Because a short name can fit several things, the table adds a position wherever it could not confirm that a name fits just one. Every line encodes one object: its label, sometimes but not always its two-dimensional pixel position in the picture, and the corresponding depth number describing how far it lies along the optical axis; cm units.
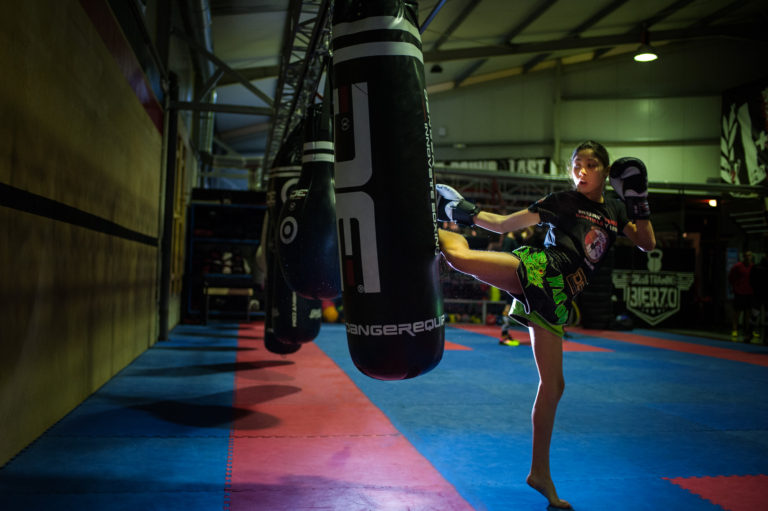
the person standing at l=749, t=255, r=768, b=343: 1041
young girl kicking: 248
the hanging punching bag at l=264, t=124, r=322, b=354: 434
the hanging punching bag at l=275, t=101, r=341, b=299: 327
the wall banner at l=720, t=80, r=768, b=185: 1414
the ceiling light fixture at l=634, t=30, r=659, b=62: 1038
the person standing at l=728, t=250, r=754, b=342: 1077
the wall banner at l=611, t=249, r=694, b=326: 1334
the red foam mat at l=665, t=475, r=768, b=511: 261
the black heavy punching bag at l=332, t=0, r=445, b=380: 196
